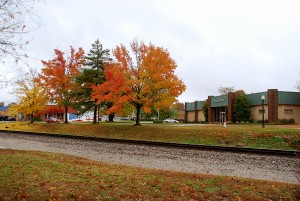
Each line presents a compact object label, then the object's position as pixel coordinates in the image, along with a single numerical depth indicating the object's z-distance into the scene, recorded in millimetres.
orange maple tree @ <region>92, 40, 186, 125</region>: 29859
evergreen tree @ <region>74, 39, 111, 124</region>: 39719
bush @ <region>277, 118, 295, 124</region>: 46312
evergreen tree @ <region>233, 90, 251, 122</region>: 52997
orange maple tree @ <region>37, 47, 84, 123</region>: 41188
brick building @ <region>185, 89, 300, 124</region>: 47875
